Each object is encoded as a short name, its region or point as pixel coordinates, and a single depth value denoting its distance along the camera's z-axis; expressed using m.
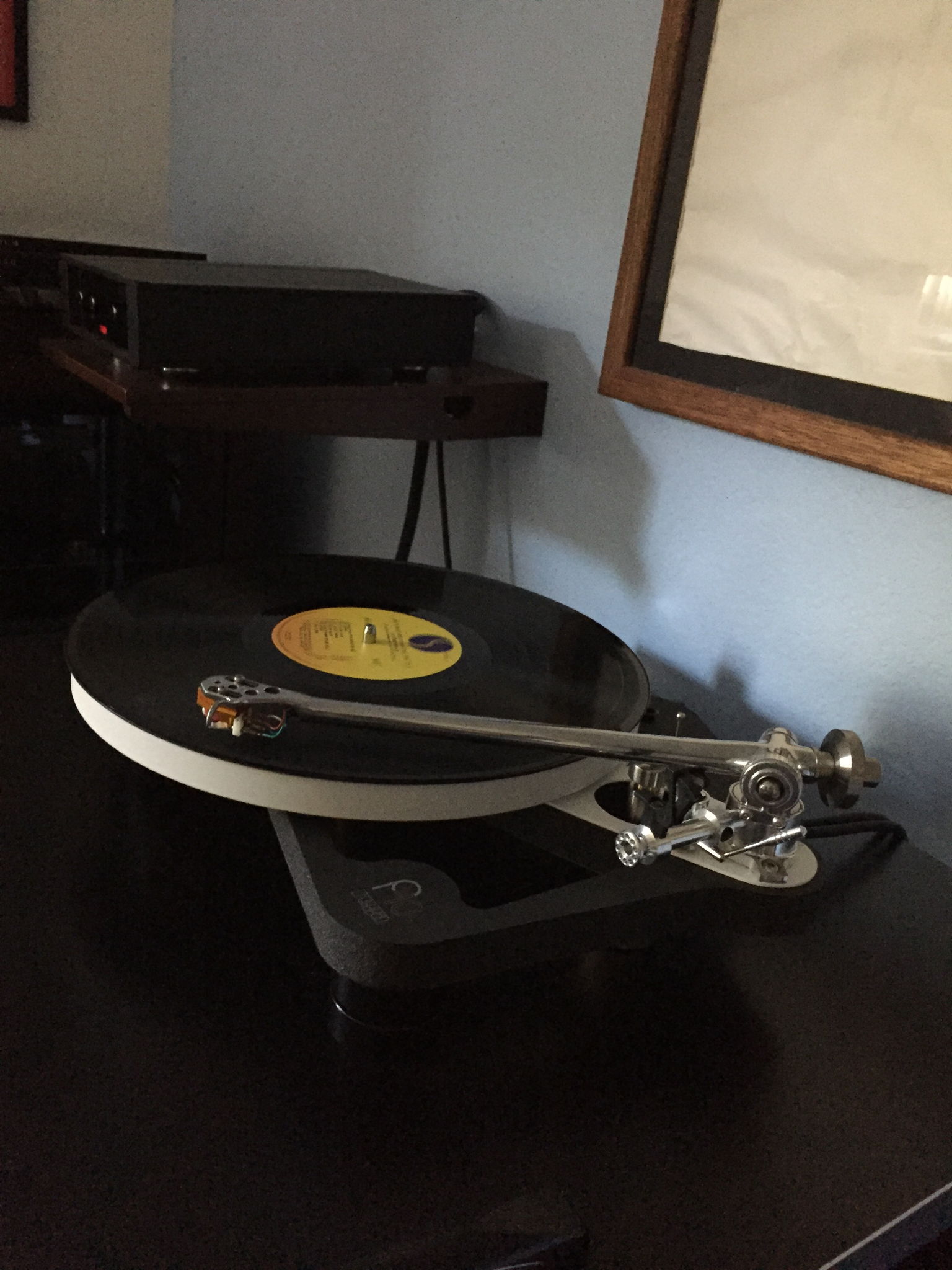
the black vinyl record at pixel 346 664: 0.61
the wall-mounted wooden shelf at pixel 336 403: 0.86
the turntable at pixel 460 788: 0.53
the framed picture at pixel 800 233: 0.70
